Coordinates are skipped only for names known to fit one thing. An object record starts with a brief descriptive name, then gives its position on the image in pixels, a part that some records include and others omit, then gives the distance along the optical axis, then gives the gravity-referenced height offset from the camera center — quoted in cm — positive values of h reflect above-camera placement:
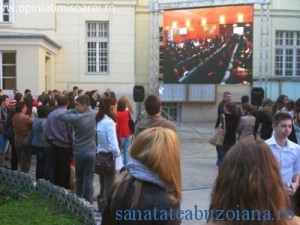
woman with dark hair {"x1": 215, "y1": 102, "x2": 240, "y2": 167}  1145 -90
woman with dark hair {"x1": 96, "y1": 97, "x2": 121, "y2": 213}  761 -78
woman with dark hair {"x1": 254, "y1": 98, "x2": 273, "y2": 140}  995 -75
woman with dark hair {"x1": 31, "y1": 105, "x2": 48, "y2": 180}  960 -111
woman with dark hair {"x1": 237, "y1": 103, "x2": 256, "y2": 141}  1123 -94
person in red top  1081 -95
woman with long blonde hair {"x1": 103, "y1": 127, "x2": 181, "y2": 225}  304 -61
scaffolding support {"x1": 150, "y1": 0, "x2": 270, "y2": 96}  2170 +265
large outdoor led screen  2294 +159
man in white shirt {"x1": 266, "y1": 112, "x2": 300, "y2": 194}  537 -72
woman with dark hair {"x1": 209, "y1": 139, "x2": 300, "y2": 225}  235 -50
